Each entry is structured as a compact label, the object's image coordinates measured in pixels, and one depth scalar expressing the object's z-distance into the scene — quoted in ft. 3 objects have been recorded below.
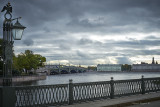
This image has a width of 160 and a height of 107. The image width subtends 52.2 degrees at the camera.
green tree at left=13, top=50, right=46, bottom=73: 213.83
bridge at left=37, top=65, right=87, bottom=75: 407.65
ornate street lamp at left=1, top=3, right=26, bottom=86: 20.47
